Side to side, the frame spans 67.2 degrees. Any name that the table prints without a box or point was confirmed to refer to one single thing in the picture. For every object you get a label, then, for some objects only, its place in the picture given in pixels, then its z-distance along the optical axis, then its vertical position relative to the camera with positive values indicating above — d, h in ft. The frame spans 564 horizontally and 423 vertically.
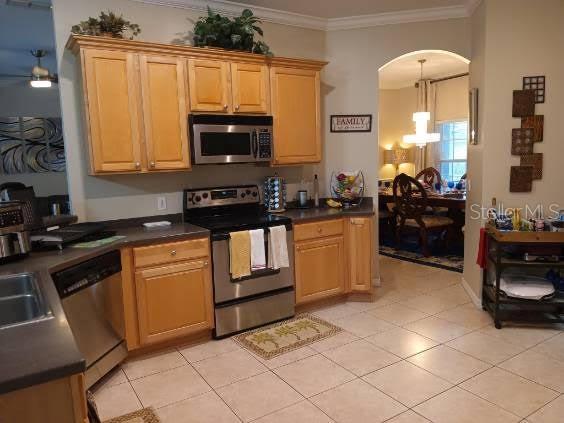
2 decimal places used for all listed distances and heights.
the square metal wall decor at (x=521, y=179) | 11.29 -0.60
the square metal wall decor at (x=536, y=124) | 11.12 +0.83
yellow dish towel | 10.39 -2.17
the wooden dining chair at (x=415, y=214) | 18.15 -2.36
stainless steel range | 10.41 -2.75
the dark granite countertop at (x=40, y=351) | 3.22 -1.51
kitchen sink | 5.24 -1.68
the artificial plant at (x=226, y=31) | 10.87 +3.46
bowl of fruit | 13.74 -0.83
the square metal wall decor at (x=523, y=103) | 11.12 +1.40
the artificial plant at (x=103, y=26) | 9.41 +3.20
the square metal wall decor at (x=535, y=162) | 11.24 -0.15
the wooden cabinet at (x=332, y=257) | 11.84 -2.75
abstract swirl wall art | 19.17 +1.20
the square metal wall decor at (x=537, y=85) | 11.06 +1.86
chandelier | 21.88 +1.62
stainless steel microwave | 10.71 +0.71
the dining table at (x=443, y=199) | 18.04 -1.78
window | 25.39 +0.55
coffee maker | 7.24 -1.05
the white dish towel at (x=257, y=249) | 10.66 -2.13
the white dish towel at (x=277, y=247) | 11.00 -2.16
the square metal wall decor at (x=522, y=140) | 11.19 +0.43
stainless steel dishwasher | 7.73 -2.72
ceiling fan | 14.61 +3.24
